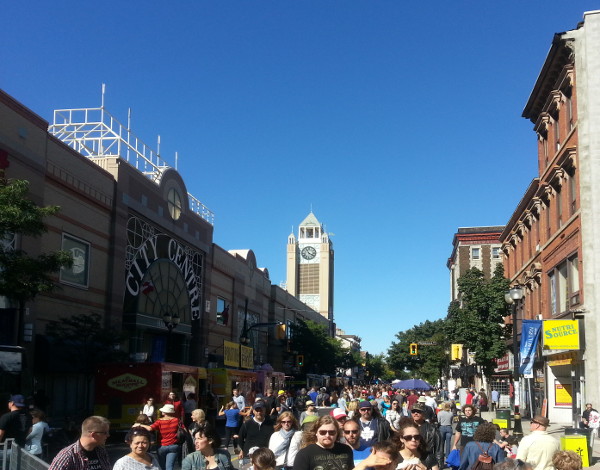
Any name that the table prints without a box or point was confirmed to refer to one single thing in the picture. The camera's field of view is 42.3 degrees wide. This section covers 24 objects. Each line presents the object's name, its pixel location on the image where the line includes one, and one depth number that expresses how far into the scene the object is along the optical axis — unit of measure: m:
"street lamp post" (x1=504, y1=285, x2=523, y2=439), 26.17
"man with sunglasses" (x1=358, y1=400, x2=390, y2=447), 11.94
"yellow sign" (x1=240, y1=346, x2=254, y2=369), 45.50
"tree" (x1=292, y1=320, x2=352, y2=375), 76.00
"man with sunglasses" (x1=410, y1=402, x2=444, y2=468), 12.30
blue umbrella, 43.02
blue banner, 32.25
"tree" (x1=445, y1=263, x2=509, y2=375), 45.22
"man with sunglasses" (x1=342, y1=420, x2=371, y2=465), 8.77
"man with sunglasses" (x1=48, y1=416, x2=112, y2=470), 6.63
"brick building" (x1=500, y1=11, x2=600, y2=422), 29.19
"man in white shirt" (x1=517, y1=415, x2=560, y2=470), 10.34
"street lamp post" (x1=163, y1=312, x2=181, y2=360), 32.62
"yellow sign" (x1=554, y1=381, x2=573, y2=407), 35.06
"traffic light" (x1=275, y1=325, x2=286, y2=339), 47.34
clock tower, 166.57
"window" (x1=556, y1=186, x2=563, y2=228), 34.28
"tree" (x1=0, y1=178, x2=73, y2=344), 19.03
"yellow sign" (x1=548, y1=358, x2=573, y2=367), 31.49
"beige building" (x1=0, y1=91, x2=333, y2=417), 30.47
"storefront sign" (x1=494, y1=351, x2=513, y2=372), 47.11
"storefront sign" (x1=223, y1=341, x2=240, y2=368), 41.84
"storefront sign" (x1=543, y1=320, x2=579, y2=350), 29.20
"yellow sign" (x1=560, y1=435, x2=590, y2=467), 17.34
